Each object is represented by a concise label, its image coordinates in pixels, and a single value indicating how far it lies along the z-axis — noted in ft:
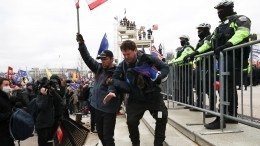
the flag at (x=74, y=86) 47.42
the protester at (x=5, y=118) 10.91
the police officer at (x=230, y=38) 10.10
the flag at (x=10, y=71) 44.35
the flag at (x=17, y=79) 40.16
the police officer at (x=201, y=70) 11.48
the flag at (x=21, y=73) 53.21
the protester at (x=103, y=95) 10.32
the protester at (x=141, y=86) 9.45
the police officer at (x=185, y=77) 14.30
